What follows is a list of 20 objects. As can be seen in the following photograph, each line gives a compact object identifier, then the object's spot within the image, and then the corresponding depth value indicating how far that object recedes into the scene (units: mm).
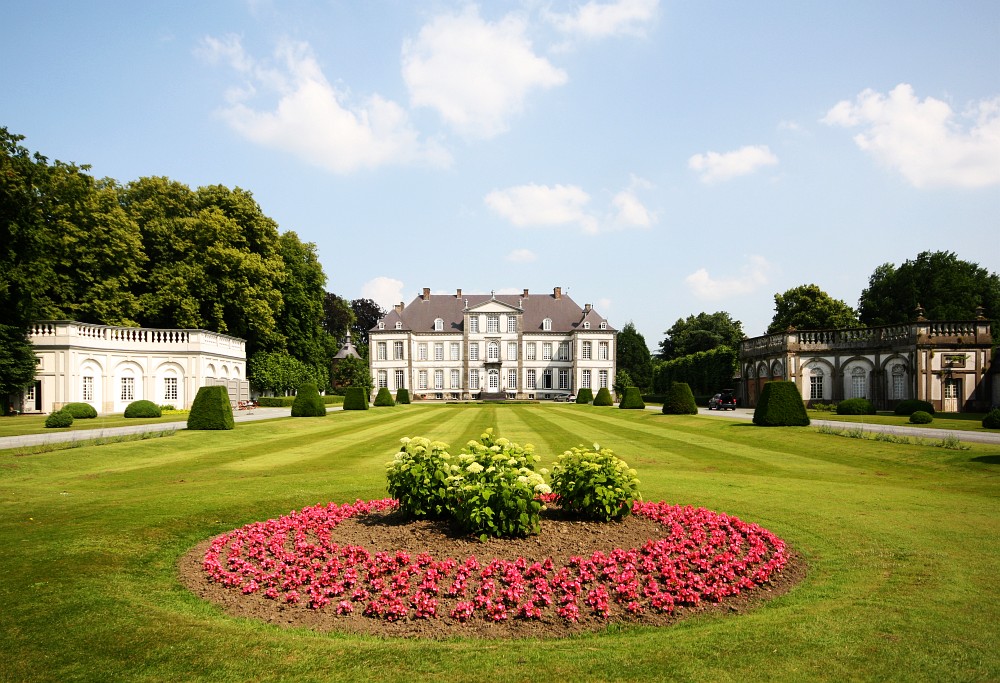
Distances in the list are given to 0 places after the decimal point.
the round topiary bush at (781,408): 23984
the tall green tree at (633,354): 92812
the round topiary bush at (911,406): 29923
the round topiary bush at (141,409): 32688
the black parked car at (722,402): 42781
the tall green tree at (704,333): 88062
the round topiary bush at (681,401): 33688
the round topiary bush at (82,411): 31125
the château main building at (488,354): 79625
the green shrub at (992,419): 21953
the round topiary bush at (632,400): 45250
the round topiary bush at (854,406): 31250
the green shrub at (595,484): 7641
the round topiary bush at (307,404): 33469
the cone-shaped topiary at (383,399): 50438
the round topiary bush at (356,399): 41500
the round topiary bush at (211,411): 23938
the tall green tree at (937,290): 53875
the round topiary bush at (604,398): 51969
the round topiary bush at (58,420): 24766
